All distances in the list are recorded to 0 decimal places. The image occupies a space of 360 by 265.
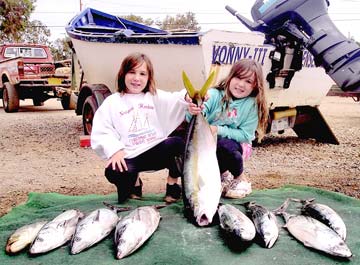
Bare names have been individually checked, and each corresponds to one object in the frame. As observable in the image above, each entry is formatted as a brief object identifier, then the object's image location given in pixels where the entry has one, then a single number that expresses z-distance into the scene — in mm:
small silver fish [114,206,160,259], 2740
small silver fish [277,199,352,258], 2707
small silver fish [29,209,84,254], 2811
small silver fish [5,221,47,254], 2854
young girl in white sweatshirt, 3713
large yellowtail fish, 3125
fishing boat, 6051
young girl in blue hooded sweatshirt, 3859
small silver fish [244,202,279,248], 2877
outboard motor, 5047
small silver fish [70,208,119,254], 2838
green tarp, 2699
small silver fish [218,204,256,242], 2805
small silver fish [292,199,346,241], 3082
